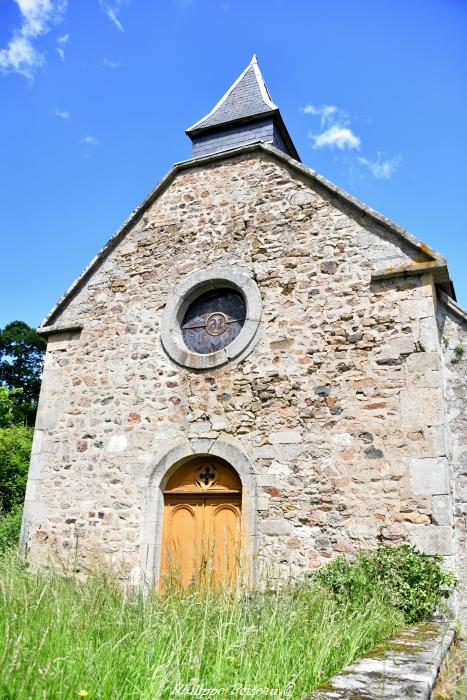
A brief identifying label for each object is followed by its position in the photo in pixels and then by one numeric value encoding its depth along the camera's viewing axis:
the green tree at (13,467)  15.99
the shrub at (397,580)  5.21
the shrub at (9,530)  10.00
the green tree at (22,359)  34.88
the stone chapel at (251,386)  6.18
